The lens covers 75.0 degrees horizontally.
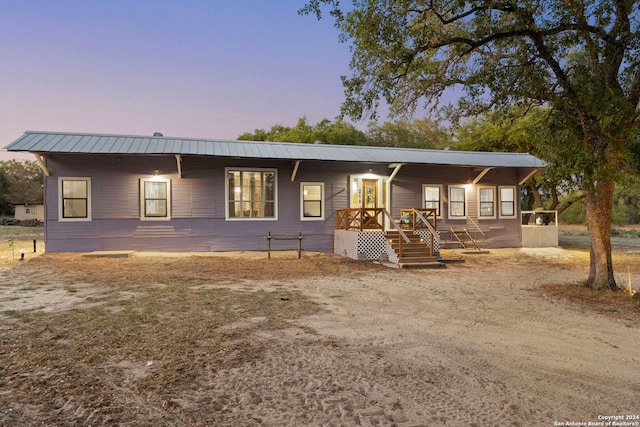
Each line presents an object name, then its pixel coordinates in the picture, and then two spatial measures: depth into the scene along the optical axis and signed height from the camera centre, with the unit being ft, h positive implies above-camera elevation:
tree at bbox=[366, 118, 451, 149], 128.36 +25.60
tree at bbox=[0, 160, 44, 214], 150.82 +12.03
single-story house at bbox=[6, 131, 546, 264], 43.39 +2.97
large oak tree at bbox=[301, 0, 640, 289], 23.94 +9.49
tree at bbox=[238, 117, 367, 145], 111.55 +23.13
